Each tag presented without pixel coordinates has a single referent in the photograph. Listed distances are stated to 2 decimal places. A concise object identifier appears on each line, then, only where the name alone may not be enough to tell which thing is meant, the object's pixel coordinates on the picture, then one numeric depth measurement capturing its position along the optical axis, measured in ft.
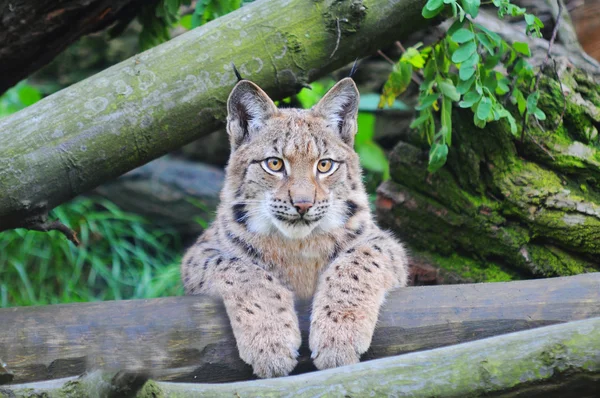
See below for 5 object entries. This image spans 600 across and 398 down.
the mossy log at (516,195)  30.60
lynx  22.31
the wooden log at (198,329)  21.35
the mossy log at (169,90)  24.18
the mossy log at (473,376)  17.02
